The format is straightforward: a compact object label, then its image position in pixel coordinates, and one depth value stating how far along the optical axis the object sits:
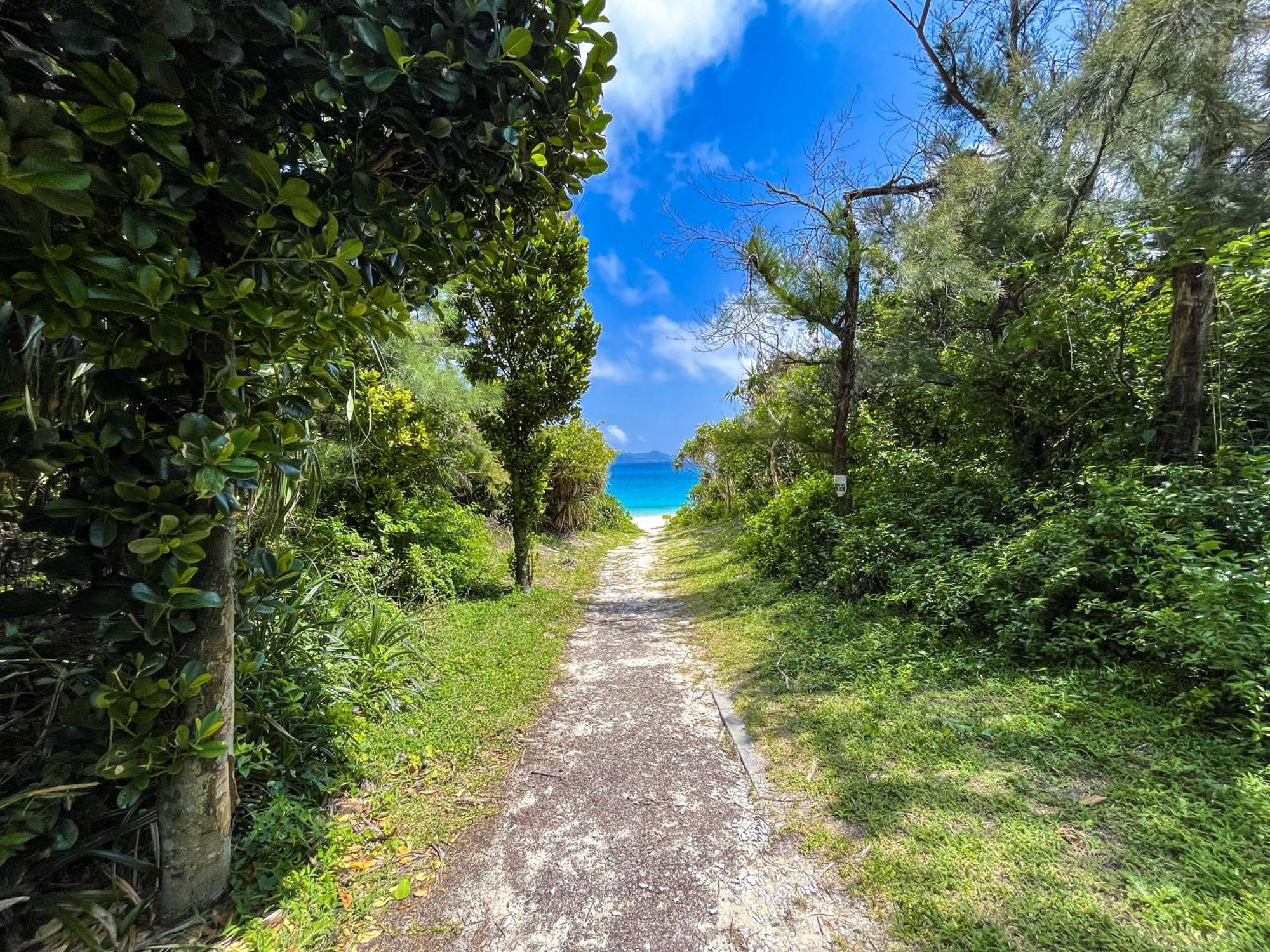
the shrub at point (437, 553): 5.09
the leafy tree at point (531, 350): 5.60
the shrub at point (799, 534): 5.62
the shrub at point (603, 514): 12.98
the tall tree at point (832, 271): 5.15
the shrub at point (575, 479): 11.73
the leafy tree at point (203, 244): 0.92
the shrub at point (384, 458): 5.03
